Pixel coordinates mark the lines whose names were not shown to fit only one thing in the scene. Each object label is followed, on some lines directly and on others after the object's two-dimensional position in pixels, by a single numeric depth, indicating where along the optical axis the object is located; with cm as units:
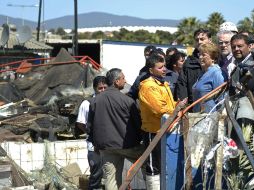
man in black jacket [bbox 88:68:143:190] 814
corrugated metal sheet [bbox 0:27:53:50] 3770
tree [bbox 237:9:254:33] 6943
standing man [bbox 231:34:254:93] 747
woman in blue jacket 717
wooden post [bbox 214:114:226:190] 588
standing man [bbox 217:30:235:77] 833
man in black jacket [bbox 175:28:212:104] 830
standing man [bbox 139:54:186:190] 753
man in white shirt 929
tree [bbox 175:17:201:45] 7428
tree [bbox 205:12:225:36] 7483
